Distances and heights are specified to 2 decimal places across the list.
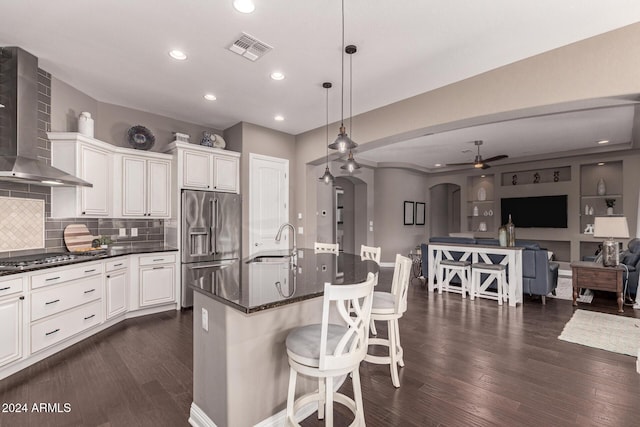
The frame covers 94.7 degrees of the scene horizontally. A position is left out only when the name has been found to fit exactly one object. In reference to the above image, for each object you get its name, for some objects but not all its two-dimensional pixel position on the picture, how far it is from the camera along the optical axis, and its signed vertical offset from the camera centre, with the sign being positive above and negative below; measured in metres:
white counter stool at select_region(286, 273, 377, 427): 1.54 -0.76
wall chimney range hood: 2.90 +1.01
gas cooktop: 2.65 -0.47
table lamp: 4.29 -0.28
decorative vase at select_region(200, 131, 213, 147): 4.80 +1.21
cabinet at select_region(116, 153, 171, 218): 4.12 +0.42
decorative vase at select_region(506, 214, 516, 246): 4.77 -0.34
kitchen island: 1.70 -0.81
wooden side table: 4.18 -0.93
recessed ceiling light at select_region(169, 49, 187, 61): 2.92 +1.61
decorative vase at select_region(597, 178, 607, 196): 6.79 +0.61
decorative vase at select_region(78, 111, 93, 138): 3.66 +1.12
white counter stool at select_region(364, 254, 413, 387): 2.42 -0.80
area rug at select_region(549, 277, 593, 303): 4.93 -1.41
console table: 4.59 -0.75
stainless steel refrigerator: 4.38 -0.29
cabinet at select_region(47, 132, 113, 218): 3.45 +0.53
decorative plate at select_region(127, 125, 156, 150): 4.35 +1.14
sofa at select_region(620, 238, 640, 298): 4.53 -0.88
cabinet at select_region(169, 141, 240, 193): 4.39 +0.73
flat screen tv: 7.21 +0.08
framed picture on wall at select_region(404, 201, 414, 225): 8.90 +0.04
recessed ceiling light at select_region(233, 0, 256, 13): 2.23 +1.61
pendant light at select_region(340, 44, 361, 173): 2.84 +1.57
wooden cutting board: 3.65 -0.30
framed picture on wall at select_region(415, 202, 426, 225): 9.34 +0.04
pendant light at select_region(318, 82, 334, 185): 3.60 +0.55
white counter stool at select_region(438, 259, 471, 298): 5.06 -1.05
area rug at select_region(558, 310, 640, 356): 3.08 -1.37
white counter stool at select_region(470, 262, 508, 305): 4.65 -1.08
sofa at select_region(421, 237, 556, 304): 4.59 -0.92
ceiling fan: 5.97 +1.06
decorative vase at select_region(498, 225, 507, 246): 4.80 -0.35
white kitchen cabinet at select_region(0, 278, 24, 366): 2.46 -0.90
